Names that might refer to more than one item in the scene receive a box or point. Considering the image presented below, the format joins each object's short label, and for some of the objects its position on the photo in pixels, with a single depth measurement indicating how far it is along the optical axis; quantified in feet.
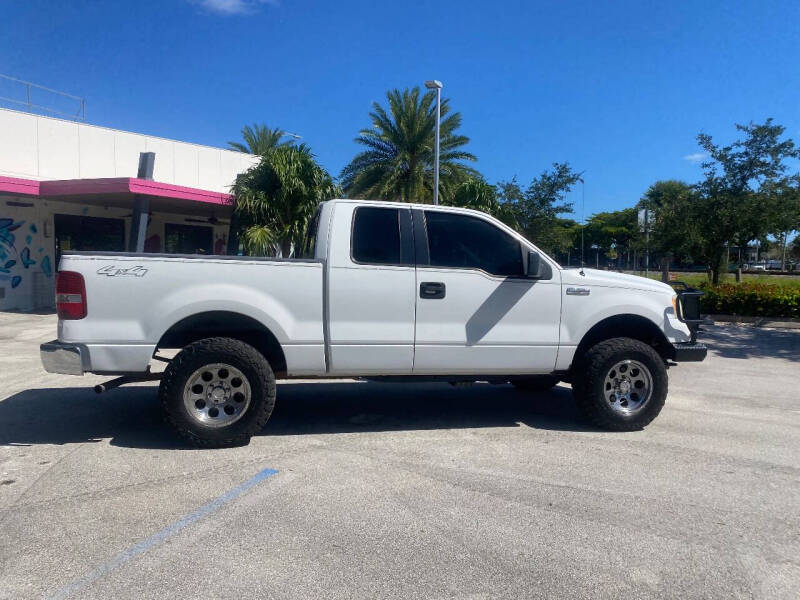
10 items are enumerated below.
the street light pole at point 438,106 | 59.21
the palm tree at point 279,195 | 53.88
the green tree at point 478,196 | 67.46
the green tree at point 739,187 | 53.98
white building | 49.16
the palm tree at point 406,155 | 71.41
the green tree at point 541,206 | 74.49
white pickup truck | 15.05
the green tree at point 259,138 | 85.40
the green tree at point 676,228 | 57.82
